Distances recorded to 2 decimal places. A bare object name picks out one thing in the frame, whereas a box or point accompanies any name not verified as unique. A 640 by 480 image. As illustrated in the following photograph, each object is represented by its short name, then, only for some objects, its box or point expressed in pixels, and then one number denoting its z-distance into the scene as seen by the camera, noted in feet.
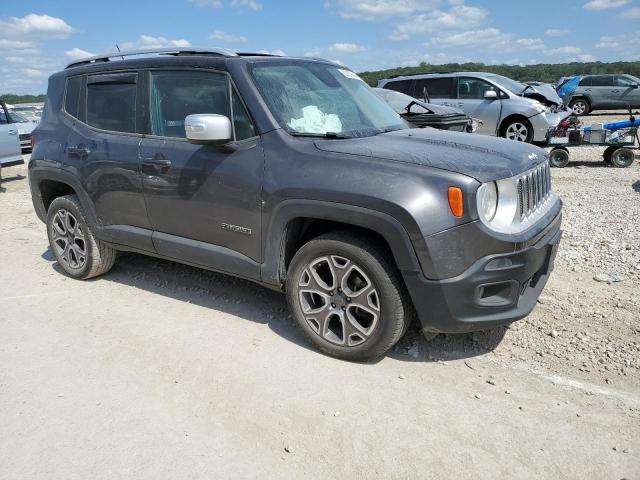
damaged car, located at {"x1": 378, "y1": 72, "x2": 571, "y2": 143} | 40.22
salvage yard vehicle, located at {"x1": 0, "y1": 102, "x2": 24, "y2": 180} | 39.47
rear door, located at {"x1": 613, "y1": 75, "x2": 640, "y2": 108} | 74.90
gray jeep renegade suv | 9.82
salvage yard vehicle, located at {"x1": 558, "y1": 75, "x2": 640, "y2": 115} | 75.00
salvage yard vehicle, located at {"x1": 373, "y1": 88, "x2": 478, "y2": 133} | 23.99
